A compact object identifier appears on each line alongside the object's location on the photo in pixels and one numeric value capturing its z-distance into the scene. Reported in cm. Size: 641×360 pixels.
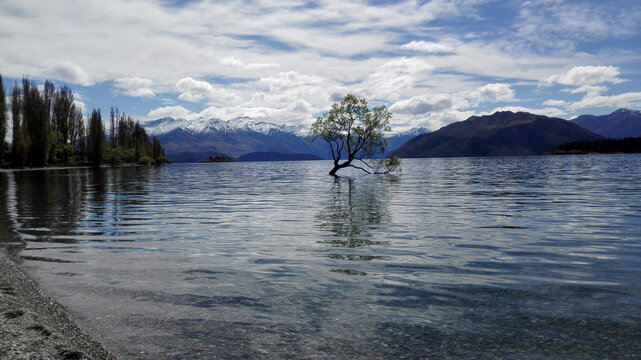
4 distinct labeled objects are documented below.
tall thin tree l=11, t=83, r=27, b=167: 10450
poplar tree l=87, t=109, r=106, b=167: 15200
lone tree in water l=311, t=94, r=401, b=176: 7135
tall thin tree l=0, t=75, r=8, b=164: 9738
